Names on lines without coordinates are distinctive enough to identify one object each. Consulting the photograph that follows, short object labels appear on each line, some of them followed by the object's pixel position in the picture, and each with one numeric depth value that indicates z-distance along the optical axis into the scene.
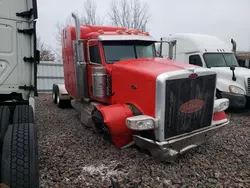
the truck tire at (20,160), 1.88
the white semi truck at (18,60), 2.86
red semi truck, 2.85
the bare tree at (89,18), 18.34
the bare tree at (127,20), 17.72
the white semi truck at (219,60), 5.84
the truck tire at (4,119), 2.44
